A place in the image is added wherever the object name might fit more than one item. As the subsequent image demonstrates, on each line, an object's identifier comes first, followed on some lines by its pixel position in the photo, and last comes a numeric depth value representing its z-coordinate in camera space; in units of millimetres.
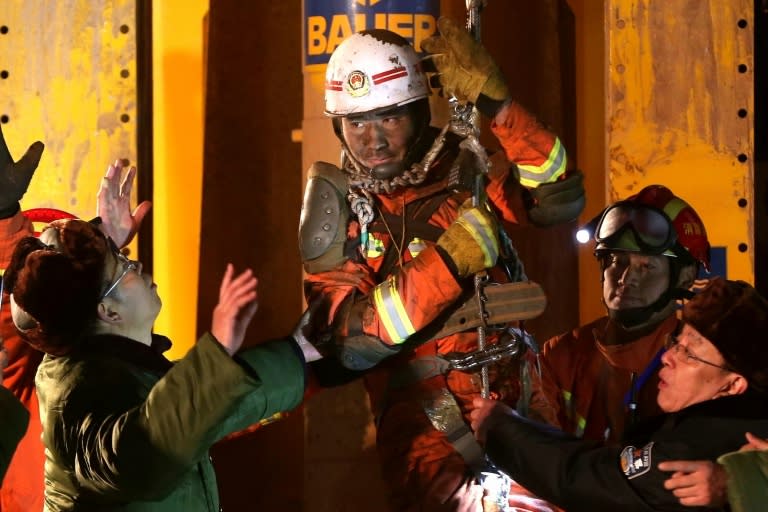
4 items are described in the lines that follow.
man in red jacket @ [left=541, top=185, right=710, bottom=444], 9239
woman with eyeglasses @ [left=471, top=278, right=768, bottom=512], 6747
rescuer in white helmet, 8284
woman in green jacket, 6256
